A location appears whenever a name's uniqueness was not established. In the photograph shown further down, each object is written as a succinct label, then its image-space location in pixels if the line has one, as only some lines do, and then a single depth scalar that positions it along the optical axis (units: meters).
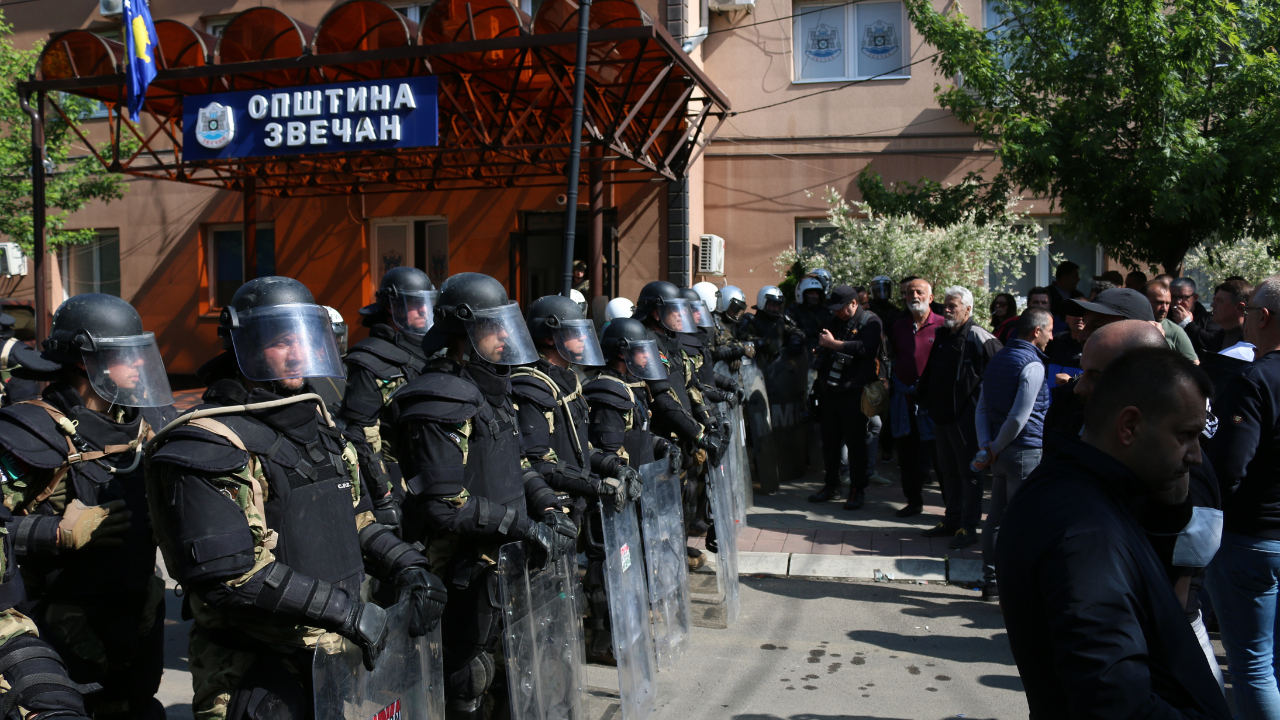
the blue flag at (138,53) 10.56
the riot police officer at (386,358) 4.80
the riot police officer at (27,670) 2.29
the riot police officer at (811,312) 9.80
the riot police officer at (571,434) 4.33
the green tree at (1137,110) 8.16
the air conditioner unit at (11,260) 15.38
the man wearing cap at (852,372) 8.12
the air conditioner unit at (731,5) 14.12
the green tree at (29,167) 14.07
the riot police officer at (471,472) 3.41
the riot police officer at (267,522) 2.47
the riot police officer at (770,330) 9.55
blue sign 10.59
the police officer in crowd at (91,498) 3.11
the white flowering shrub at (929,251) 10.10
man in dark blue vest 5.27
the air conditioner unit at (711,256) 13.95
